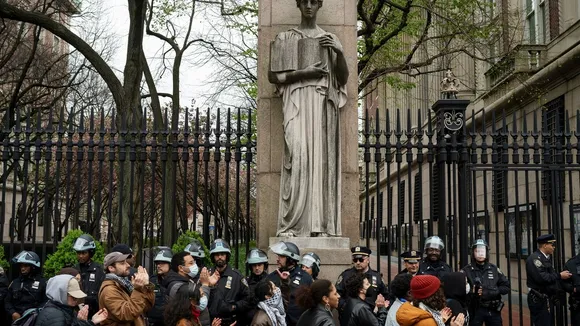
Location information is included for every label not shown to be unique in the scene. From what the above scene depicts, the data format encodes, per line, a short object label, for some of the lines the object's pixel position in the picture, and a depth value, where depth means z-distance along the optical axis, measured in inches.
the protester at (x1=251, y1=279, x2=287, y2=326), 270.1
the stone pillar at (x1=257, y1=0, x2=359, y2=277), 388.5
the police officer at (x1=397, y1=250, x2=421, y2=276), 352.5
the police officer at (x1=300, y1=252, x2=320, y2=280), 337.1
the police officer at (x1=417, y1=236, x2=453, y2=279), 359.9
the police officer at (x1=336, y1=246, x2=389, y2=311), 339.3
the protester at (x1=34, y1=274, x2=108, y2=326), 251.3
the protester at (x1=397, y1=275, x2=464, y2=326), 213.5
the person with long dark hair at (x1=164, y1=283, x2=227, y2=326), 223.6
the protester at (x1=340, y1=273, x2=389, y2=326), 247.8
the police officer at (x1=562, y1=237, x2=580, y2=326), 402.6
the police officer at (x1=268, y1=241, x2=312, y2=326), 324.8
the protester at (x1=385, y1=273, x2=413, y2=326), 261.3
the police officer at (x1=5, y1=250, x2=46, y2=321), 358.3
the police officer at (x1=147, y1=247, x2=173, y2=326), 300.0
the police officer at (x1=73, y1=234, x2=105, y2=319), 345.4
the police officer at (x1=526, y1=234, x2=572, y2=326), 402.9
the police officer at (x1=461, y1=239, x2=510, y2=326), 379.6
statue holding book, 367.6
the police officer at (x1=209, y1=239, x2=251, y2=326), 315.9
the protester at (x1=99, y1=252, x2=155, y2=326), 246.8
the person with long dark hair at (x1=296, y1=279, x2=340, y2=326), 233.7
